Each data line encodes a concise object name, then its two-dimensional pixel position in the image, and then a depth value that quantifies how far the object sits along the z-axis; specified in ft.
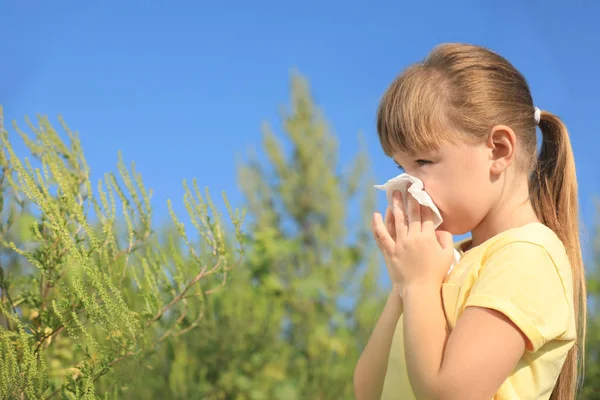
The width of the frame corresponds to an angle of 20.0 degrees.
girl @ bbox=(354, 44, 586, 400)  4.96
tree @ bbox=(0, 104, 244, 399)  5.09
